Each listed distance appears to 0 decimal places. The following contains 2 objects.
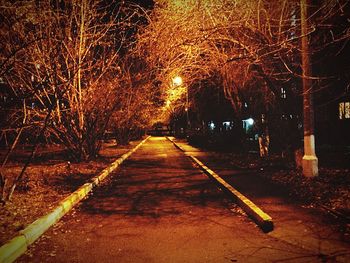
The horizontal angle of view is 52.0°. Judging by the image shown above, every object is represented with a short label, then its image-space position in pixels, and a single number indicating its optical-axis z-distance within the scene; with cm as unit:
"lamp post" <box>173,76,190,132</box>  2116
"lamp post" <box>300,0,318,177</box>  1121
